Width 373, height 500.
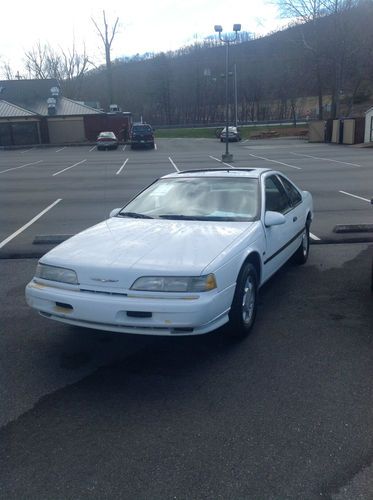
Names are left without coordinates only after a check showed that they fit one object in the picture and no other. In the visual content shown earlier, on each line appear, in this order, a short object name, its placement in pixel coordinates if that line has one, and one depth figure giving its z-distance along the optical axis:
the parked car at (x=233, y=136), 50.44
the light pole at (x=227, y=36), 26.62
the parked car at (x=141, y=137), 39.88
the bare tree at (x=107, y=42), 63.31
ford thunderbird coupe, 3.76
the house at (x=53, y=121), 46.94
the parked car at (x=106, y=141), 40.66
